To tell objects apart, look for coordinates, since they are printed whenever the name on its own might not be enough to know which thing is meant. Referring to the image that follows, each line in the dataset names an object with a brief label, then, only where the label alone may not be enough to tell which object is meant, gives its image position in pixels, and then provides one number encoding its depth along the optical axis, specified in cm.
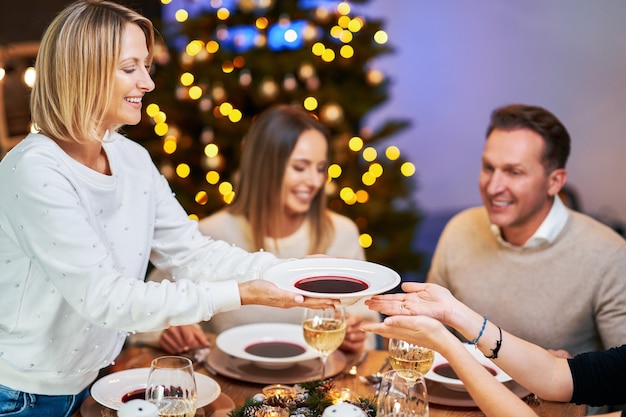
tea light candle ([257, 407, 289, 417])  164
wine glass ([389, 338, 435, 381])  184
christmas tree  416
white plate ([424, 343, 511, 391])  196
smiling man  254
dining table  180
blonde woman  166
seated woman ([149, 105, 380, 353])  297
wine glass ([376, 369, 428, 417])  153
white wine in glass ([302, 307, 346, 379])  195
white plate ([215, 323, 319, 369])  209
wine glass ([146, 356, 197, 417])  152
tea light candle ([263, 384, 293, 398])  175
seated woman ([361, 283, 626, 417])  175
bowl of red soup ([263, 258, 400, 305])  169
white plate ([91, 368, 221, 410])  175
